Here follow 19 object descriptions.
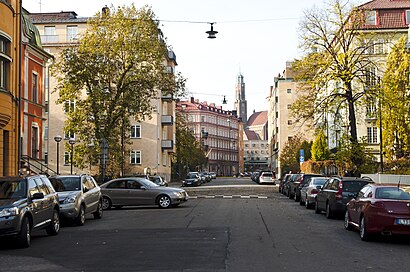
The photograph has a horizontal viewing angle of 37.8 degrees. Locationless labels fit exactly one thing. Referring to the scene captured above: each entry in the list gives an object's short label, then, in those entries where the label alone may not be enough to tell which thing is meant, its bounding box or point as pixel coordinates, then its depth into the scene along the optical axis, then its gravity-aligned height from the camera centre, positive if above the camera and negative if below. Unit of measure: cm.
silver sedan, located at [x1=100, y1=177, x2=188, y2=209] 2616 -126
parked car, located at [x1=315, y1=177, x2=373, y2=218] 2019 -102
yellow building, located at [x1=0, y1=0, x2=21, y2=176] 2580 +385
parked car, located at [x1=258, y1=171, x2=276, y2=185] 7150 -171
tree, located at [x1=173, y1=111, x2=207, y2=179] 8675 +257
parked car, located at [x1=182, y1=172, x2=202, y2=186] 6588 -171
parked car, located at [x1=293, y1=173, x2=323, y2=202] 3222 -104
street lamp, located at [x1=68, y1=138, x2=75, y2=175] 3691 +153
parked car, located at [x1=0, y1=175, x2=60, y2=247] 1273 -93
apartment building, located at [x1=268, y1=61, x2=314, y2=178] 11431 +1131
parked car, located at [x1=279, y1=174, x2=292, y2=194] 4214 -143
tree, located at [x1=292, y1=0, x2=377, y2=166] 3822 +611
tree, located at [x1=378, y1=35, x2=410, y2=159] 4044 +372
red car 1357 -113
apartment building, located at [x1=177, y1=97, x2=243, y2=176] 15988 +888
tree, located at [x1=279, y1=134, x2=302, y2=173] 8361 +110
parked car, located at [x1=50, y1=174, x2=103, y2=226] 1797 -96
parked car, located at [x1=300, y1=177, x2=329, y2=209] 2631 -123
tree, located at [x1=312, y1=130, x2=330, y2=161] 6557 +155
